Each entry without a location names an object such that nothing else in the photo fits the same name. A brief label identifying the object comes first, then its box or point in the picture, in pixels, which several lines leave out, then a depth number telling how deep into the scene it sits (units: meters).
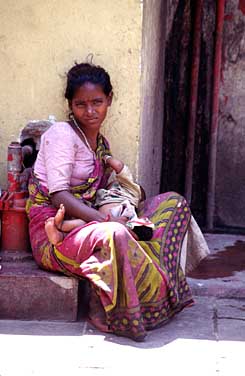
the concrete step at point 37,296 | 4.30
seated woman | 4.04
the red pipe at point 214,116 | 5.90
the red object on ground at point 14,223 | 4.55
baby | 4.19
